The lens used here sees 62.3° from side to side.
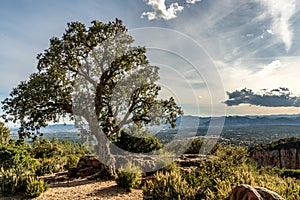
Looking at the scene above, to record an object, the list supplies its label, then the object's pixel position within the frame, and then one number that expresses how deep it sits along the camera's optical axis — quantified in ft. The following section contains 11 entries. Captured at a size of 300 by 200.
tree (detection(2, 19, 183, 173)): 38.58
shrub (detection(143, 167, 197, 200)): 20.07
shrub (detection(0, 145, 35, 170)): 43.69
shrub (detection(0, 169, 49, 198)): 26.84
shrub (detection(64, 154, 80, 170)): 49.61
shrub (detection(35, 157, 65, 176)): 46.78
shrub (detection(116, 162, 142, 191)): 30.75
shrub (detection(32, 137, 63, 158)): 81.30
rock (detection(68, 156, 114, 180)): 39.50
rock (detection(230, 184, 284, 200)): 13.34
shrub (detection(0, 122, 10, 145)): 121.84
